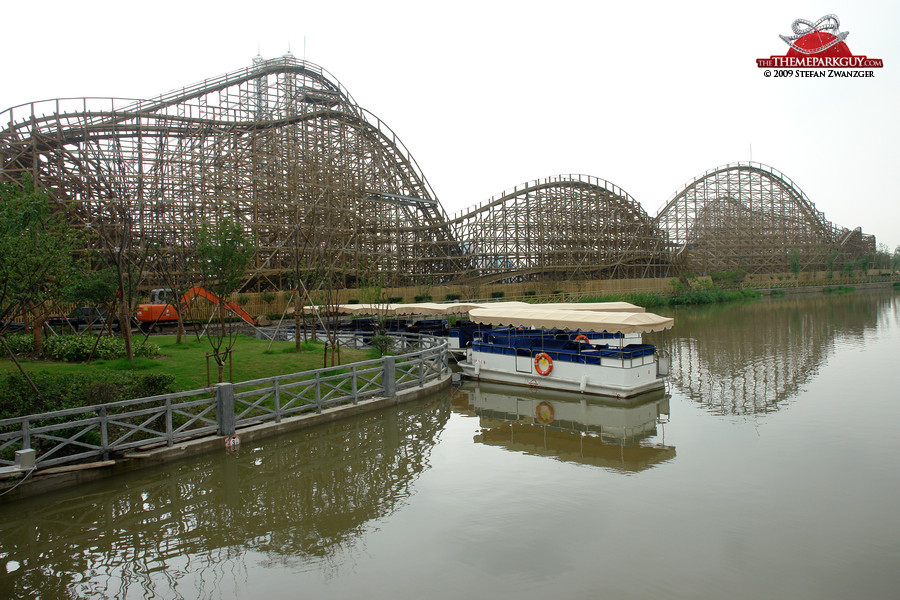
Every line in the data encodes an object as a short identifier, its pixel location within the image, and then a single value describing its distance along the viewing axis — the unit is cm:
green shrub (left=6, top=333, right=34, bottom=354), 1370
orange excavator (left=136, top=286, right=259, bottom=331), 2441
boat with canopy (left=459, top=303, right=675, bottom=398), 1365
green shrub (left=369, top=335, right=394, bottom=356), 1698
